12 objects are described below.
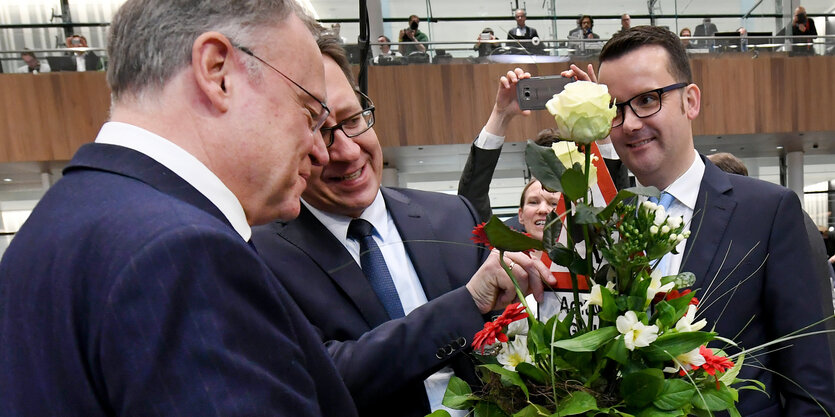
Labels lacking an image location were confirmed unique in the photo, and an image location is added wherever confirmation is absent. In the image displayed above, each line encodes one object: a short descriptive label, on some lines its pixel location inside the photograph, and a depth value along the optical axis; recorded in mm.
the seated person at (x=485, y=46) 8883
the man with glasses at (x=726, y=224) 1465
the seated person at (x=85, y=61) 8648
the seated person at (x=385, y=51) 9016
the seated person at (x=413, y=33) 9438
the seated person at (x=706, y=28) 9320
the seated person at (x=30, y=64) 8586
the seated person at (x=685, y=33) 9208
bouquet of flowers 896
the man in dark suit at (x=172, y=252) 603
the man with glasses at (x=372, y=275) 1225
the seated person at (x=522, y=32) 8531
